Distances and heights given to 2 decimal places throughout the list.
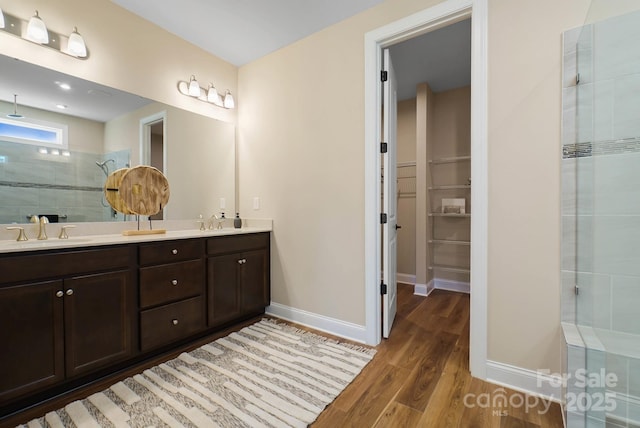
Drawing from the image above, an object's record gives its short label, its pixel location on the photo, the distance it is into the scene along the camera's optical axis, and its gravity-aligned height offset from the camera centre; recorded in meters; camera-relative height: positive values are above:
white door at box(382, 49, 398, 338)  2.18 +0.19
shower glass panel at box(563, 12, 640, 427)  1.20 -0.03
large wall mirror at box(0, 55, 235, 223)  1.74 +0.50
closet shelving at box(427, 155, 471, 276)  3.58 -0.13
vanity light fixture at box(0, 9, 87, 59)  1.71 +1.15
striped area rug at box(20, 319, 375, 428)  1.38 -1.05
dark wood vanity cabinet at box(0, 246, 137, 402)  1.37 -0.60
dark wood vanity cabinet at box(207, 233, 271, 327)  2.27 -0.60
